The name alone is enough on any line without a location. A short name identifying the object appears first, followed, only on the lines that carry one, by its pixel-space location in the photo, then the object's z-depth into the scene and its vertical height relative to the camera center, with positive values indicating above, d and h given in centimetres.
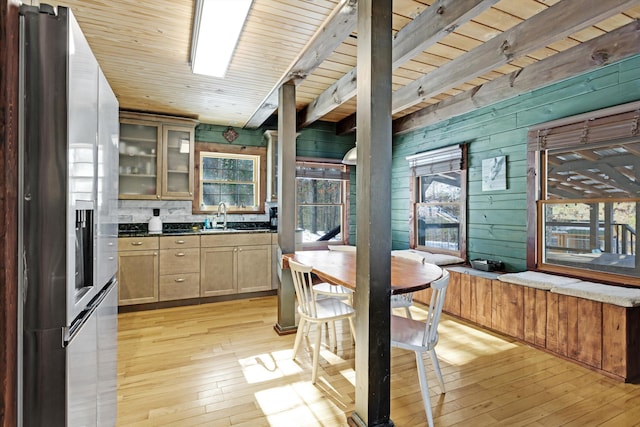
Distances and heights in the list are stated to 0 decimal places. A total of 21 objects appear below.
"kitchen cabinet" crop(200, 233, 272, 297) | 421 -68
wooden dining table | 198 -43
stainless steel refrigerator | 89 +0
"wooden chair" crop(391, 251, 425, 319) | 277 -78
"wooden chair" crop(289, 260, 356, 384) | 233 -76
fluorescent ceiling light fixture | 199 +129
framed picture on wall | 375 +49
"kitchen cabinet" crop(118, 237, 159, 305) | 382 -69
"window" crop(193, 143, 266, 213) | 481 +56
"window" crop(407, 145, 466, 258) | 433 +20
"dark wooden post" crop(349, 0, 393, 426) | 175 -2
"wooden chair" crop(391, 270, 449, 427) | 189 -79
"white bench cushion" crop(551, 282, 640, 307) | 236 -62
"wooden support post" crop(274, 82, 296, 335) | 330 +42
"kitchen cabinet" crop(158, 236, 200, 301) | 400 -69
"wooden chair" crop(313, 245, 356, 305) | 279 -70
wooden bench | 239 -89
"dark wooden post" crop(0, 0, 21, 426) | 81 +1
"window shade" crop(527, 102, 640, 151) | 272 +80
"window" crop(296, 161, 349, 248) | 529 +20
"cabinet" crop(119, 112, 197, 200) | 421 +77
